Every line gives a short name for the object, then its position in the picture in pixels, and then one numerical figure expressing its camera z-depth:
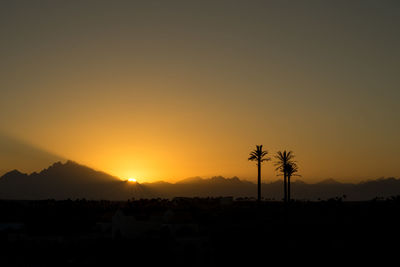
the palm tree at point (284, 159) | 82.04
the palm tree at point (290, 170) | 82.06
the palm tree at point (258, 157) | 79.71
